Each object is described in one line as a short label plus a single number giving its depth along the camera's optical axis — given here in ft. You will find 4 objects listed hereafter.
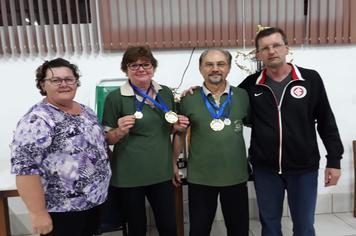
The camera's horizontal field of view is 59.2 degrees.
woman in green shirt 5.22
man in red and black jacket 5.30
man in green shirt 5.39
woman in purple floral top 3.96
